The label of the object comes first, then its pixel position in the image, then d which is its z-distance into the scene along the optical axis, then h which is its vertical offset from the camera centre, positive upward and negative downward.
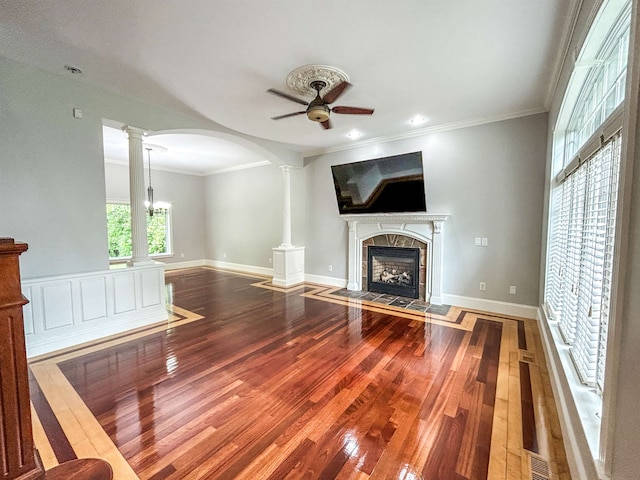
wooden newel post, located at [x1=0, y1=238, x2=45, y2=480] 1.19 -0.65
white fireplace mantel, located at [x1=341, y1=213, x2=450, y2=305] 4.42 -0.12
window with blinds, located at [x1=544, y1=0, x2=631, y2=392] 1.44 +0.21
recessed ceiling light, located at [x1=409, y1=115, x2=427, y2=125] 3.91 +1.52
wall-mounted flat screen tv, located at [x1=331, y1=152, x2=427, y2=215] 4.48 +0.71
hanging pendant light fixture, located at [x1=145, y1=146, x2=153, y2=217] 6.21 +0.64
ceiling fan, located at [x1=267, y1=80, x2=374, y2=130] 2.71 +1.25
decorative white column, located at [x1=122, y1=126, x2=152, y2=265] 3.58 +0.32
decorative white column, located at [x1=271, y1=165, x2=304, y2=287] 5.77 -0.63
